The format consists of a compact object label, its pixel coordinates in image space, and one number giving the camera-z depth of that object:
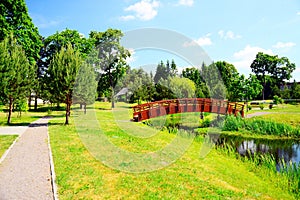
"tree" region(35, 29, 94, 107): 36.44
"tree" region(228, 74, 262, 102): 41.34
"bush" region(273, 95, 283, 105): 45.65
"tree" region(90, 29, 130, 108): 40.09
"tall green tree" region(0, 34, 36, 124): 18.22
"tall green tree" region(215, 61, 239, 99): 56.25
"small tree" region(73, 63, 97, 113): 20.81
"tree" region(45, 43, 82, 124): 18.48
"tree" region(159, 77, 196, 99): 39.43
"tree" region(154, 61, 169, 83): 61.72
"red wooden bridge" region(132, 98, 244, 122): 22.45
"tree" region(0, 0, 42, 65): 23.69
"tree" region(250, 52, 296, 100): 72.44
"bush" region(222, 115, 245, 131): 23.64
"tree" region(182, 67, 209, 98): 42.41
